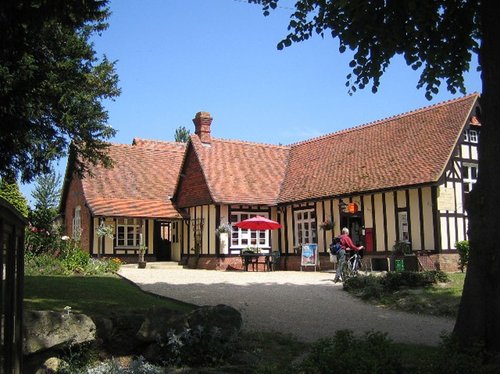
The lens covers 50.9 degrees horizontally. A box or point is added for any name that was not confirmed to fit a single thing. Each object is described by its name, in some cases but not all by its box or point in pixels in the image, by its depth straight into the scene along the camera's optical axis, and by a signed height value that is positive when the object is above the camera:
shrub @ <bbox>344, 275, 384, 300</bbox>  12.93 -1.25
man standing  16.11 -0.37
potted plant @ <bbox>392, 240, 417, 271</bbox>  19.07 -0.58
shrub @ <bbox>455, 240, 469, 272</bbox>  18.11 -0.53
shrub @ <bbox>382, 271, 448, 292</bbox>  13.34 -1.08
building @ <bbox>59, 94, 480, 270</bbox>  19.89 +2.18
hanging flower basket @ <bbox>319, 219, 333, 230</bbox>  22.70 +0.56
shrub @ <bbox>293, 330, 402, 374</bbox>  4.90 -1.16
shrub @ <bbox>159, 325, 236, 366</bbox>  6.17 -1.27
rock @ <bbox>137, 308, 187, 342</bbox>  6.50 -1.06
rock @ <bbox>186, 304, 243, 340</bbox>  6.47 -1.00
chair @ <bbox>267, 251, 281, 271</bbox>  23.70 -1.01
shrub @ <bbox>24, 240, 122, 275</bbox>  17.38 -0.82
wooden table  22.67 -0.88
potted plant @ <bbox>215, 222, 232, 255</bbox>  24.53 +0.20
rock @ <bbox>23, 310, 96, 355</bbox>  5.86 -1.02
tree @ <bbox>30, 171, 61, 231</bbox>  40.55 +3.85
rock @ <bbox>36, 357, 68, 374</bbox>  5.75 -1.38
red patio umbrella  22.92 +0.64
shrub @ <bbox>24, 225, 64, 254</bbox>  21.72 -0.07
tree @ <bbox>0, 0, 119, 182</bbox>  7.54 +3.15
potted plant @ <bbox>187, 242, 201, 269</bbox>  26.15 -0.88
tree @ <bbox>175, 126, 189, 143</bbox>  67.25 +13.49
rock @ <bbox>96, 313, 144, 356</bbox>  6.67 -1.18
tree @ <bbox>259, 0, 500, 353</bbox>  6.31 +2.99
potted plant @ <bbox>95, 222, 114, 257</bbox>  24.77 +0.40
